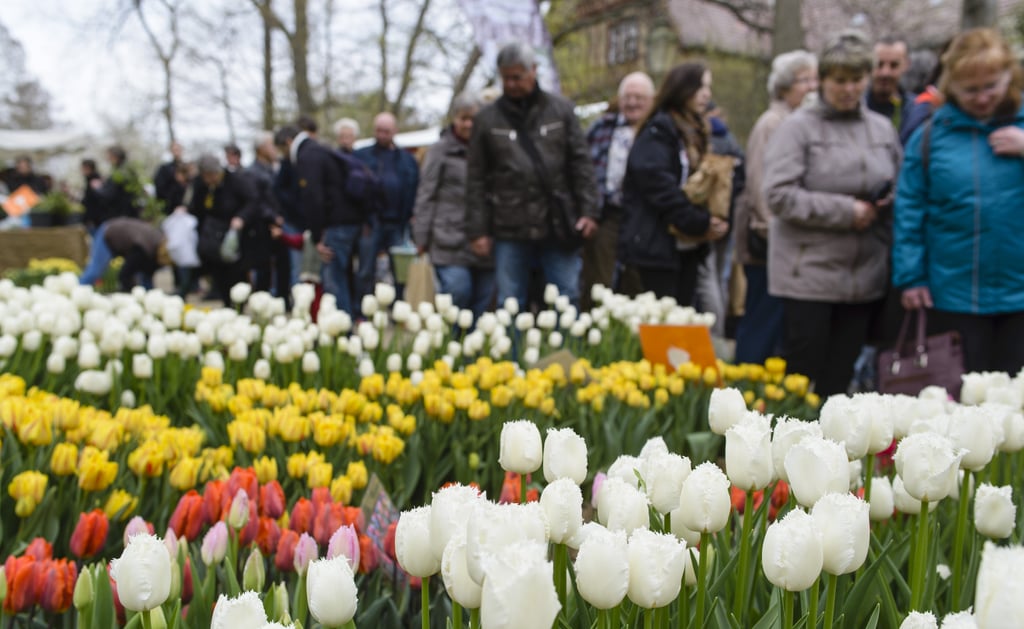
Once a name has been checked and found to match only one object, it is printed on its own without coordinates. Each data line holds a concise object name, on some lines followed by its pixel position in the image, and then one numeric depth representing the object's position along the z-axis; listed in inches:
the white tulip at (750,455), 39.0
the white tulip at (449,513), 29.5
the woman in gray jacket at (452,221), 180.7
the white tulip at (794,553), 30.6
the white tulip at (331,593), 31.4
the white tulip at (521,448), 42.4
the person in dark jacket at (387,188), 245.8
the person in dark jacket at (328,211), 225.1
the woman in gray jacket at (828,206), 123.8
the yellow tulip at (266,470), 65.7
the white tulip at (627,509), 36.2
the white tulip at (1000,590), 21.2
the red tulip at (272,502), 59.6
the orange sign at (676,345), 115.4
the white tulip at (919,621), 30.4
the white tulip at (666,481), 37.5
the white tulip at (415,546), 32.3
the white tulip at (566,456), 40.0
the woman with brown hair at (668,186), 152.1
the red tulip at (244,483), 59.4
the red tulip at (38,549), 50.8
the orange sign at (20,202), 458.0
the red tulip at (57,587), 48.8
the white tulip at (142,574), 34.6
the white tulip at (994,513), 44.5
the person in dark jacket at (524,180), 160.9
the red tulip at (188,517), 56.3
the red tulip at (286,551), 53.0
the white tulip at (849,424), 43.1
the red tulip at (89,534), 55.2
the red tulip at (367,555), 54.0
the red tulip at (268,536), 55.4
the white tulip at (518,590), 23.5
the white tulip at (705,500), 35.8
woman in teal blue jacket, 109.6
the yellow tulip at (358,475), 68.2
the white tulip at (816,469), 35.6
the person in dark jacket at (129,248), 291.4
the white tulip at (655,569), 30.0
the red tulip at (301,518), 57.5
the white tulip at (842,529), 32.0
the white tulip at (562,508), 34.9
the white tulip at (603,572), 28.9
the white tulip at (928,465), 38.5
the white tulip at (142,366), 100.1
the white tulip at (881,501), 49.9
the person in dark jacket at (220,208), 273.1
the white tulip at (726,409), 47.6
